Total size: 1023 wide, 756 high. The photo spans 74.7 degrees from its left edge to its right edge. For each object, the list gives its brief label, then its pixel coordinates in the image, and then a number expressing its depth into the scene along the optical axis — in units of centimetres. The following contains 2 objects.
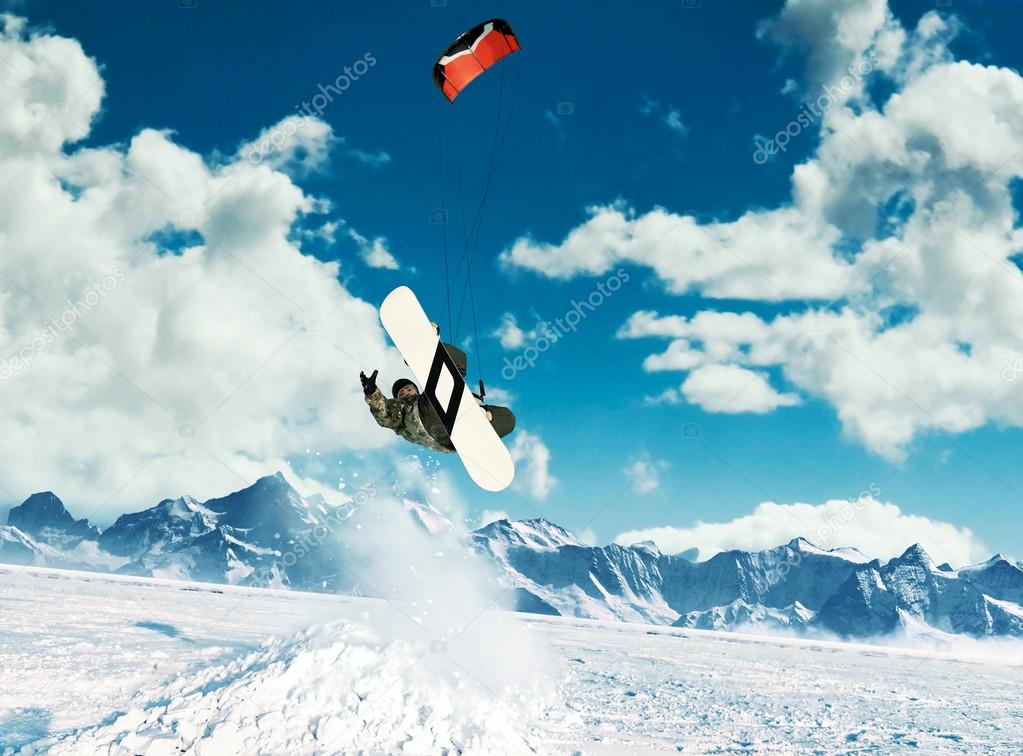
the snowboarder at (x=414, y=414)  1166
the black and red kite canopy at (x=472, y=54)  1381
